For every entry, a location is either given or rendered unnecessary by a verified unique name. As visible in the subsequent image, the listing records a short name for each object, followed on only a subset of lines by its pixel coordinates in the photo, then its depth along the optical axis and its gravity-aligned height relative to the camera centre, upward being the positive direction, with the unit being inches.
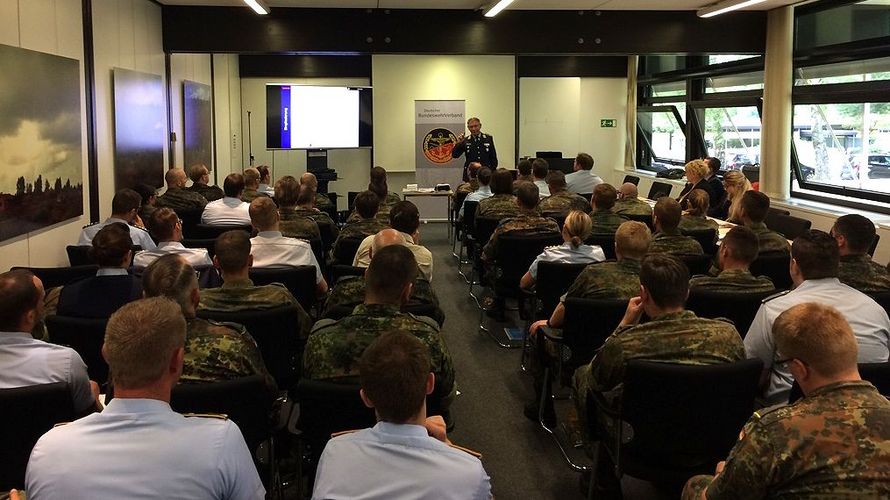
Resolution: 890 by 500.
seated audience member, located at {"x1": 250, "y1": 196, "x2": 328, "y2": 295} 184.1 -16.0
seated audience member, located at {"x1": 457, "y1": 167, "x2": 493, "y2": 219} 335.9 -3.2
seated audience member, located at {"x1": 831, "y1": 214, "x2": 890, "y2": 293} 155.6 -16.4
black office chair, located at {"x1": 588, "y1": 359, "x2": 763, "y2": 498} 101.8 -32.8
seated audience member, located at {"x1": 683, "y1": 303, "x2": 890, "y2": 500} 68.2 -23.3
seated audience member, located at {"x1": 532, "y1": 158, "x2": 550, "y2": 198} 358.6 +2.2
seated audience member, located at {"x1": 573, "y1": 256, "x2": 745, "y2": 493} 108.2 -22.7
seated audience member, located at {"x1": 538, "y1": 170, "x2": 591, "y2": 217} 292.0 -8.7
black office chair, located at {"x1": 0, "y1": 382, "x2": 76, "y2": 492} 90.7 -28.0
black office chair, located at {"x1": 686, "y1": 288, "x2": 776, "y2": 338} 143.0 -23.7
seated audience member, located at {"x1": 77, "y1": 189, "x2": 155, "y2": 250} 210.7 -9.8
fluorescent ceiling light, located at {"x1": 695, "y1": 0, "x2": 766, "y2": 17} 333.4 +77.2
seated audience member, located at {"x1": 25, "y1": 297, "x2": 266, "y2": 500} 64.0 -22.5
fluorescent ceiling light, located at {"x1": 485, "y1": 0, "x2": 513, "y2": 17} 322.8 +74.4
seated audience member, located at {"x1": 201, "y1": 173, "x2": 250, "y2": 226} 271.4 -10.7
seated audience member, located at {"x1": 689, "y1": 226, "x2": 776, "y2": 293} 146.9 -18.0
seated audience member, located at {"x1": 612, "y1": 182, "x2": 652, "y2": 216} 291.1 -10.5
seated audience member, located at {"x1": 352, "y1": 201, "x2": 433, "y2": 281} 193.5 -12.4
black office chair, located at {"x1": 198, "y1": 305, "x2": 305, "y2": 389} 128.9 -27.2
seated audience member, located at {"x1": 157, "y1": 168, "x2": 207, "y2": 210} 300.8 -6.6
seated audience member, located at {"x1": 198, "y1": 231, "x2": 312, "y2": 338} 134.6 -19.6
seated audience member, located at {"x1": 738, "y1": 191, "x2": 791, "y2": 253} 203.6 -11.7
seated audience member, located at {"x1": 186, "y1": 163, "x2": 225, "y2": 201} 331.6 -3.0
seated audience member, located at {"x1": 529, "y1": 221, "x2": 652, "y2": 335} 155.9 -19.5
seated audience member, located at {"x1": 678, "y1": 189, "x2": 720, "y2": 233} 241.8 -12.2
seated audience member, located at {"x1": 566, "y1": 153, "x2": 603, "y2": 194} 374.9 -1.2
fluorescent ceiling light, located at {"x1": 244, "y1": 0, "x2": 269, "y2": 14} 316.2 +73.0
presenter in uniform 440.1 +16.5
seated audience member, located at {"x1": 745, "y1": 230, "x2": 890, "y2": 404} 122.0 -21.2
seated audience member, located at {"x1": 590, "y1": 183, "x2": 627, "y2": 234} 247.6 -11.3
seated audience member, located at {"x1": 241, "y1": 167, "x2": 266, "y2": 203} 331.3 -1.8
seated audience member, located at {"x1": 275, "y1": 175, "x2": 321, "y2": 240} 230.5 -11.9
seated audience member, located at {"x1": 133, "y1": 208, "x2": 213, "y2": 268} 179.2 -15.4
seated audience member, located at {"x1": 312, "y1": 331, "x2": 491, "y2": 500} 66.2 -24.1
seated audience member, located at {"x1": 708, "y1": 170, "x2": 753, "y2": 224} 286.4 -3.4
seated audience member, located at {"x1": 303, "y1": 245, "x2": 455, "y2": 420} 106.9 -21.6
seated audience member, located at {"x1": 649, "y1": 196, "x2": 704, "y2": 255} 196.4 -15.1
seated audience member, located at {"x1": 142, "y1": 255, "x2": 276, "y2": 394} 104.7 -22.3
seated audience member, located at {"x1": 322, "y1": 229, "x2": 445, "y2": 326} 153.3 -23.1
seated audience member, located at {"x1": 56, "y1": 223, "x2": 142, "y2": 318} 134.3 -18.8
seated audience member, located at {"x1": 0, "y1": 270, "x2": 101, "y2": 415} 103.1 -23.5
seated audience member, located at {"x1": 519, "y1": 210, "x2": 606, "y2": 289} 187.2 -17.9
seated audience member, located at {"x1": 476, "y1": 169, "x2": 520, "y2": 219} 285.7 -8.5
